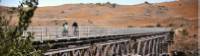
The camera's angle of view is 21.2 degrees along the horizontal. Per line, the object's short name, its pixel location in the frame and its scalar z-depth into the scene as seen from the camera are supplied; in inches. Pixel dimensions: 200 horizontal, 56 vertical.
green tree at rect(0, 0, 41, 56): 406.7
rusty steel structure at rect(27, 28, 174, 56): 758.5
